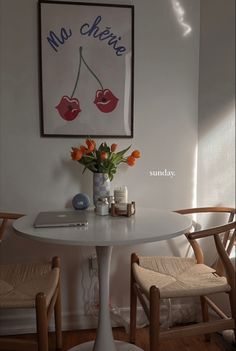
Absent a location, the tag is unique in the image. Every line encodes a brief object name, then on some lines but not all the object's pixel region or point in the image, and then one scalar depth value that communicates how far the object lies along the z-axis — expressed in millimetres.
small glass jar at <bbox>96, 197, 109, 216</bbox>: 1568
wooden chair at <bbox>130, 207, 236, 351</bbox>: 1277
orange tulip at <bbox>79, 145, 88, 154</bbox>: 1690
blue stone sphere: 1701
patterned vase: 1694
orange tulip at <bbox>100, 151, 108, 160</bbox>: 1667
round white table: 1155
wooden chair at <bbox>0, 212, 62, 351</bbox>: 1229
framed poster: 1829
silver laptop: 1330
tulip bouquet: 1683
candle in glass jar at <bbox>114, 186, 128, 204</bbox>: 1651
